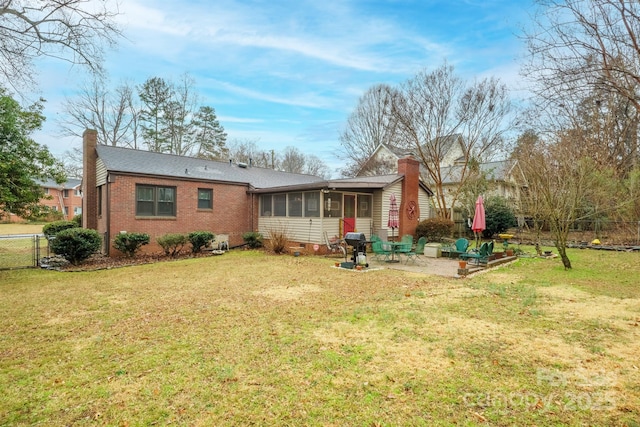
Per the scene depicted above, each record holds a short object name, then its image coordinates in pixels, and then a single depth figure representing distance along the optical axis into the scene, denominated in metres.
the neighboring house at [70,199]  42.90
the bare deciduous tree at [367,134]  28.41
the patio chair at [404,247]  10.73
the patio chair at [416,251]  11.07
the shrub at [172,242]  12.34
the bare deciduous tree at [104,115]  23.50
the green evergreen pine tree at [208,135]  28.55
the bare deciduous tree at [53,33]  7.00
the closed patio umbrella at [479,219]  10.80
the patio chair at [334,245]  12.70
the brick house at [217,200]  12.79
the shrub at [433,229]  15.52
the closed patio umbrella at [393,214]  13.91
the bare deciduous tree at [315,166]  41.22
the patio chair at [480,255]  10.09
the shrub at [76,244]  10.16
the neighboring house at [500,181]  17.01
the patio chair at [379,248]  10.93
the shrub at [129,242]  11.79
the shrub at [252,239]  15.01
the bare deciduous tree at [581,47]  5.99
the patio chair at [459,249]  11.66
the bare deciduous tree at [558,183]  9.69
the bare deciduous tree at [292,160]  40.50
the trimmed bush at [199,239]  13.10
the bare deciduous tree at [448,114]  18.00
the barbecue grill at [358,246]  10.14
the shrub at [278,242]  13.39
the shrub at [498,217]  18.33
